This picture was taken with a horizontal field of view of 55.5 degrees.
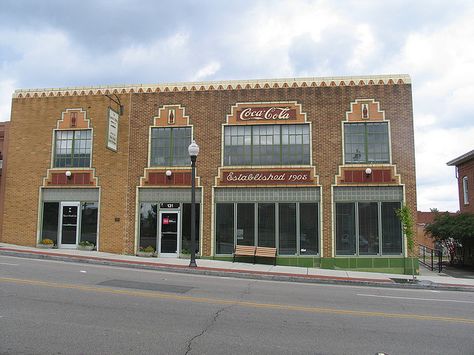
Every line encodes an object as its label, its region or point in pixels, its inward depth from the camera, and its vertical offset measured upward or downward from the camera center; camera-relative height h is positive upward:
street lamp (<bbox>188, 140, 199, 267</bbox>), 17.33 +1.10
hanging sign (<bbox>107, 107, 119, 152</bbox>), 20.16 +4.49
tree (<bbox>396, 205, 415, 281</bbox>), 16.50 +0.37
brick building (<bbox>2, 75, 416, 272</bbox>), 19.77 +2.80
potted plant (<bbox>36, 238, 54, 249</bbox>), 21.33 -0.73
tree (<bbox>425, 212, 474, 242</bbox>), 20.55 +0.26
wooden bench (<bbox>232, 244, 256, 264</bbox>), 19.45 -0.87
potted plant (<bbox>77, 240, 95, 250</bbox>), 21.11 -0.75
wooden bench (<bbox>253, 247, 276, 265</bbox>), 19.41 -0.91
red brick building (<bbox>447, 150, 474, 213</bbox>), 26.92 +3.40
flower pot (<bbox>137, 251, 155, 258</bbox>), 20.51 -1.10
